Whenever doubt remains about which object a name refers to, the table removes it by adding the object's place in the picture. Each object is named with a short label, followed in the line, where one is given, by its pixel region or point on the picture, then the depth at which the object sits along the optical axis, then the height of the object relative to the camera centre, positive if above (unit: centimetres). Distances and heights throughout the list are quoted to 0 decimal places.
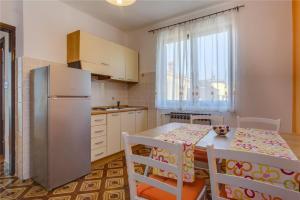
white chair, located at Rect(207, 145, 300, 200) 68 -33
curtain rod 276 +142
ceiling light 175 +96
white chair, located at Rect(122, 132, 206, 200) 89 -35
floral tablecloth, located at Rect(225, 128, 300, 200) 89 -37
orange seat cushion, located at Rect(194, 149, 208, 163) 129 -43
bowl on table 159 -27
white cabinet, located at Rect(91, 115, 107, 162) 270 -58
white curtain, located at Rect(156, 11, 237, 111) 281 +60
